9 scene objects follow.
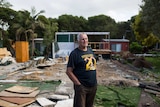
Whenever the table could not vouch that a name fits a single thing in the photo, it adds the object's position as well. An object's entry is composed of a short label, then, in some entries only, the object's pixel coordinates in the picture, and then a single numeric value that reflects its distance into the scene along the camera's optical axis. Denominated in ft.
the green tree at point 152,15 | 25.74
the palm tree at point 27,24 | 42.33
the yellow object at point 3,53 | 34.17
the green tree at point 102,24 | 77.63
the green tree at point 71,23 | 78.56
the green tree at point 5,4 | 48.45
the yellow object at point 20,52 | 33.21
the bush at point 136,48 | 55.93
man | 6.55
